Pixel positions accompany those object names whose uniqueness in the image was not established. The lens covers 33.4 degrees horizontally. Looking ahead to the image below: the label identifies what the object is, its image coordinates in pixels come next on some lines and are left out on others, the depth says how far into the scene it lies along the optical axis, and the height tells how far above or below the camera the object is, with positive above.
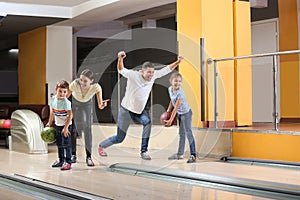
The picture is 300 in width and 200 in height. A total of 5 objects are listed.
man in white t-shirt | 5.80 +0.10
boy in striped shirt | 5.65 -0.08
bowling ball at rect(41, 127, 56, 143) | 5.97 -0.30
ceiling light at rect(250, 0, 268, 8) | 8.92 +1.87
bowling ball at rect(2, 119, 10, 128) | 9.35 -0.27
